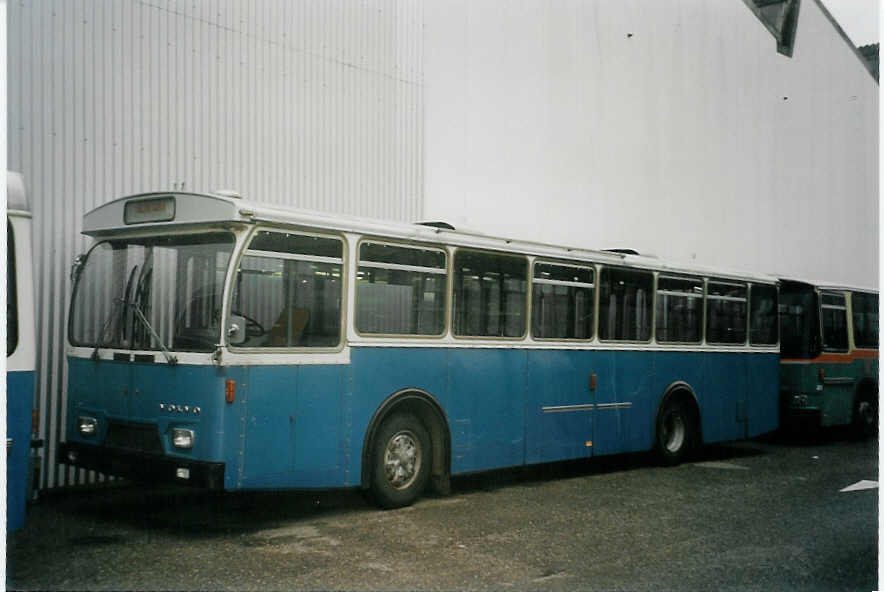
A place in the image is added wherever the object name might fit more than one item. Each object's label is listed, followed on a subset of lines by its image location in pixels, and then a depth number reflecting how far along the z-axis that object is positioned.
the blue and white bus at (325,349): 7.29
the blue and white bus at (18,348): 5.71
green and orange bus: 14.31
